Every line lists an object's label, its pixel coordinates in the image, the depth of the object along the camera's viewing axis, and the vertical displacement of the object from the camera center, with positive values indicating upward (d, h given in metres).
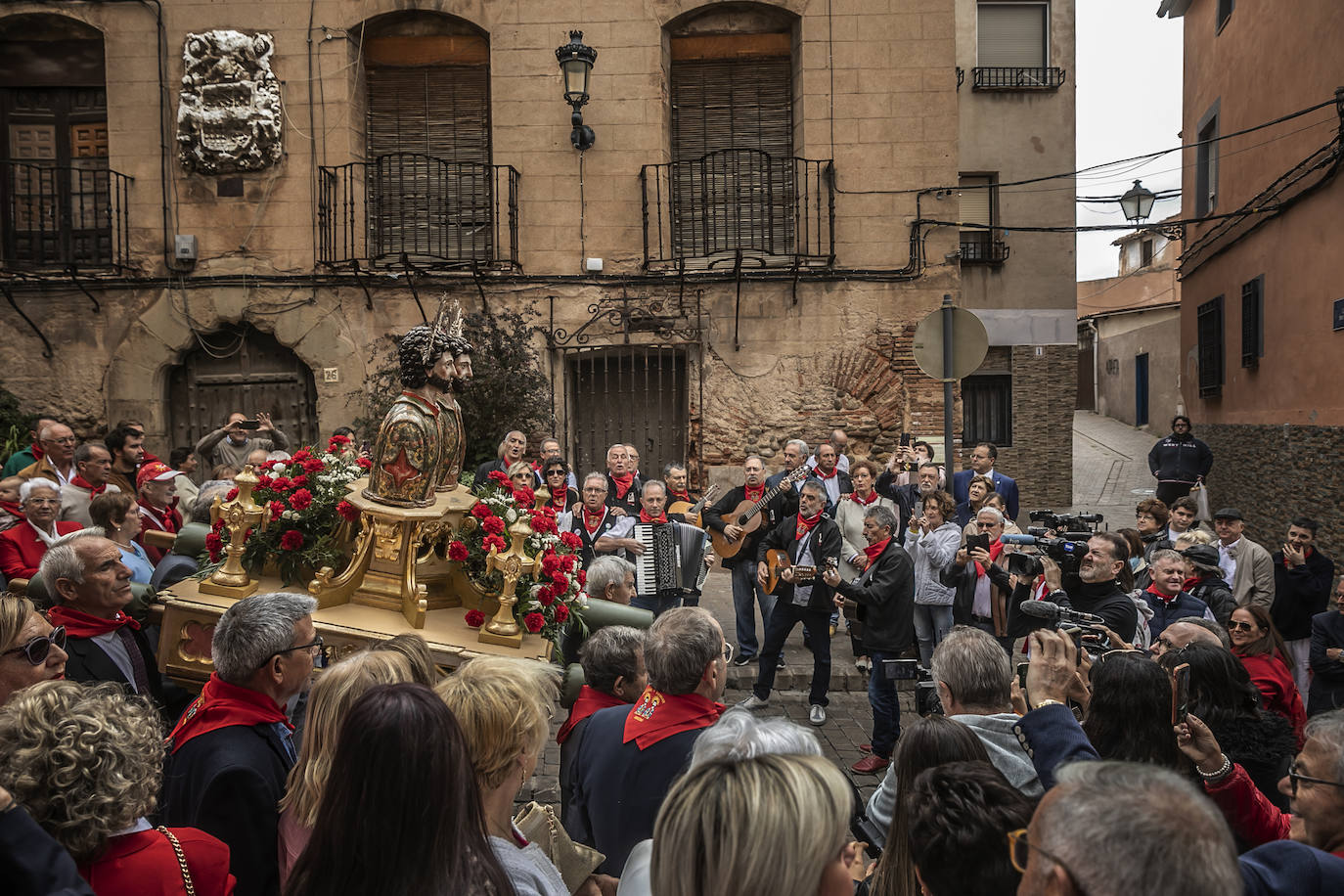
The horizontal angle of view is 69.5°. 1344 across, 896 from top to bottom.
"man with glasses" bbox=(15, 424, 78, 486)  7.96 -0.32
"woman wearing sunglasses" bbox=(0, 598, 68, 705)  3.08 -0.74
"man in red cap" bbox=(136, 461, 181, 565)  7.00 -0.60
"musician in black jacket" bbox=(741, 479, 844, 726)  7.43 -1.43
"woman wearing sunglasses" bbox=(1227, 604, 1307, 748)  4.53 -1.24
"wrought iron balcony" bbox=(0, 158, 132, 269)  13.19 +2.74
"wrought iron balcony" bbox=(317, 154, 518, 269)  12.88 +2.72
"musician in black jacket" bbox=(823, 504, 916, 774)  6.77 -1.34
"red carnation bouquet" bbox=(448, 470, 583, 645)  5.23 -0.82
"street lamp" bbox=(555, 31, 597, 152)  11.85 +4.27
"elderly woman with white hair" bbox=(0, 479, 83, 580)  5.81 -0.72
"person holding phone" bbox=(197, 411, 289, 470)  9.70 -0.27
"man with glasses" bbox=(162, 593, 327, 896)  2.84 -1.01
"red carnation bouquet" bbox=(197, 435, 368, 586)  5.53 -0.63
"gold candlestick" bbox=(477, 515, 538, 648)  5.07 -0.89
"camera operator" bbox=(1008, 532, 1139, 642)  5.27 -1.01
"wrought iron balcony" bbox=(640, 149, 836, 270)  12.94 +2.73
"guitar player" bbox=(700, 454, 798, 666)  8.66 -1.15
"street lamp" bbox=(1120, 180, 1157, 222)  13.58 +2.89
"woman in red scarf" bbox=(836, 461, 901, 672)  8.10 -1.00
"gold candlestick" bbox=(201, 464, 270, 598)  5.33 -0.65
